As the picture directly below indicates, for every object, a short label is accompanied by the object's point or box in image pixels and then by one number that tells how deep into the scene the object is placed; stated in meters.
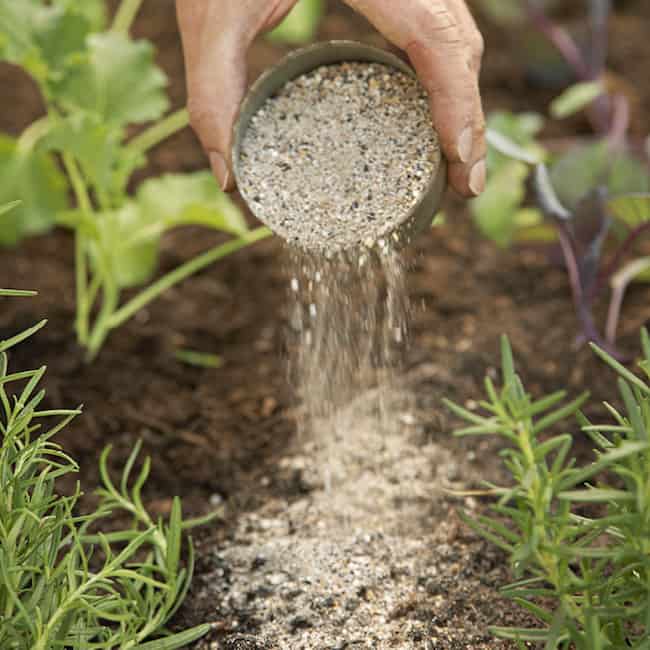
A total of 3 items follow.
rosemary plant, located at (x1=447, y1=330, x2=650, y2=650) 0.74
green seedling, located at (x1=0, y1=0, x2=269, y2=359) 0.93
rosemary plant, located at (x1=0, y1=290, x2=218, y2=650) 0.76
